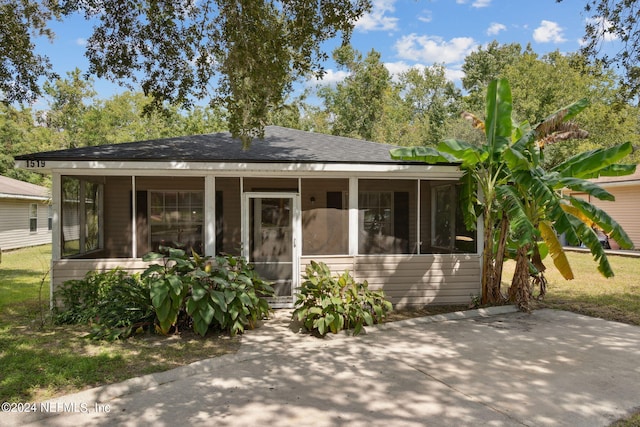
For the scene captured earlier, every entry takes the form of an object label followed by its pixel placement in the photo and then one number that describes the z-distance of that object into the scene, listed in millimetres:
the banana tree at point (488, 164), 7371
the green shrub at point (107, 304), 6289
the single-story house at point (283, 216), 7789
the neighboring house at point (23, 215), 18734
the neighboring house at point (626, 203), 17781
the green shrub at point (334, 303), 6289
